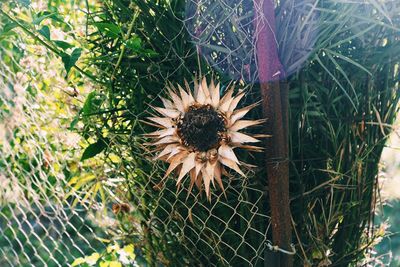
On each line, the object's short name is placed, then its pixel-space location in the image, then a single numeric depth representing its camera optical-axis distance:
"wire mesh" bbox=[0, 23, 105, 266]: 2.15
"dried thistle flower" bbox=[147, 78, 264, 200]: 1.22
